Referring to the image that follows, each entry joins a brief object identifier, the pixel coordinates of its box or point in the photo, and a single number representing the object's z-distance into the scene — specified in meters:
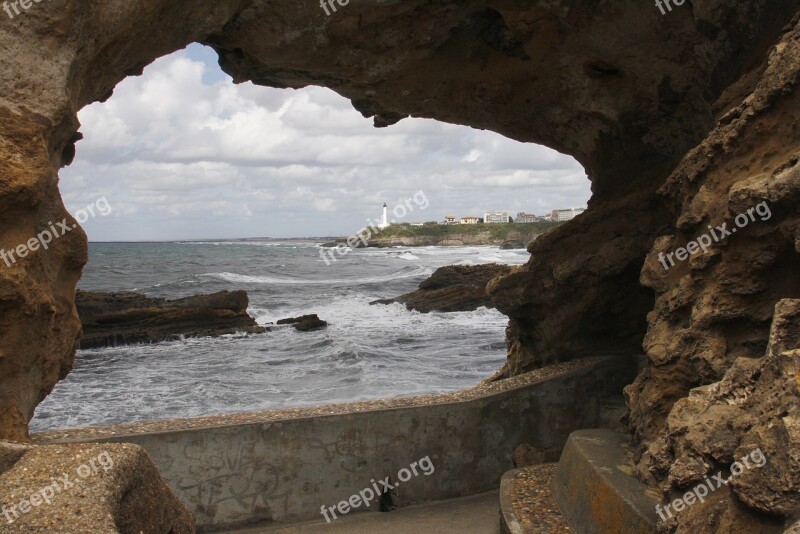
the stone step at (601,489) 5.92
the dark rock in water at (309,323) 26.70
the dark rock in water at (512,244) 108.00
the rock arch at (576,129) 6.02
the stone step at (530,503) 6.96
